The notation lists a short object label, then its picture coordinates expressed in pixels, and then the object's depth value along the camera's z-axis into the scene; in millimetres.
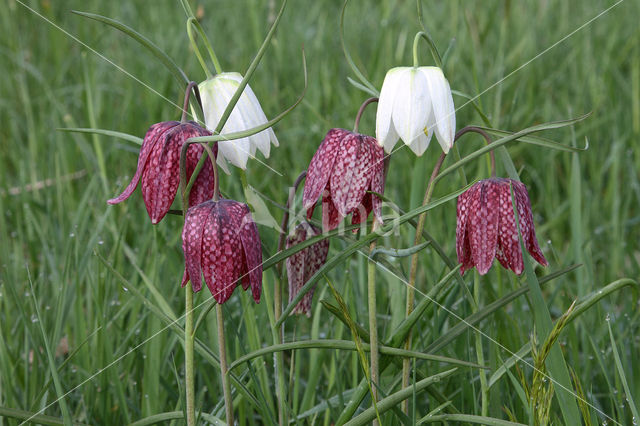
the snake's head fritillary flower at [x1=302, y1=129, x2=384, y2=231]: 1122
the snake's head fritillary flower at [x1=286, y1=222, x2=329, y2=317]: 1169
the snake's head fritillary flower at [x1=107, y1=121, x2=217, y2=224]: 1098
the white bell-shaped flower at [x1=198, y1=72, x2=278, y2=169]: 1129
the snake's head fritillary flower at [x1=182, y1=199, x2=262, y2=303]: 1088
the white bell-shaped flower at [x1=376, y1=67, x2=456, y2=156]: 1117
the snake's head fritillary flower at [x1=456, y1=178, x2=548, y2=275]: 1130
